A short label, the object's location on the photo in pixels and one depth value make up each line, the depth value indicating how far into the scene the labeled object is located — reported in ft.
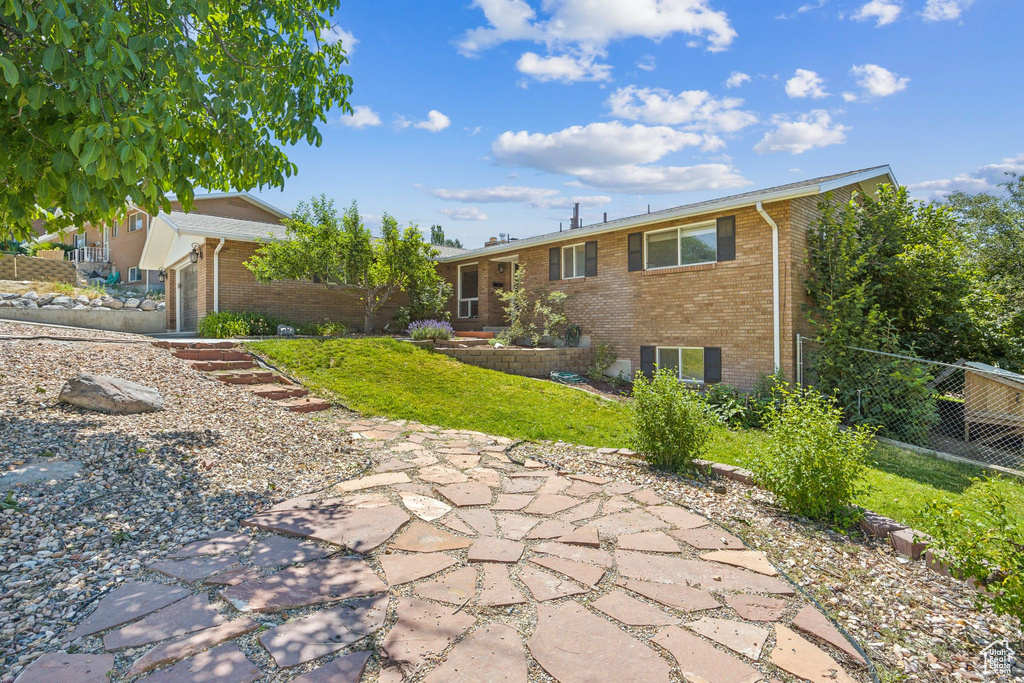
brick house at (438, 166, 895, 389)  31.65
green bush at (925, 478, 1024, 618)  7.99
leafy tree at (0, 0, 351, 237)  8.69
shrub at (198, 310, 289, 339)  43.09
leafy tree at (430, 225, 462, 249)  127.81
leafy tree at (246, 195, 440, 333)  42.57
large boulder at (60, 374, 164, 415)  17.93
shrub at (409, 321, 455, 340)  39.73
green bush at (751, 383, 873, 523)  11.93
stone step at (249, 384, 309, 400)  24.04
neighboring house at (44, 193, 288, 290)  79.66
